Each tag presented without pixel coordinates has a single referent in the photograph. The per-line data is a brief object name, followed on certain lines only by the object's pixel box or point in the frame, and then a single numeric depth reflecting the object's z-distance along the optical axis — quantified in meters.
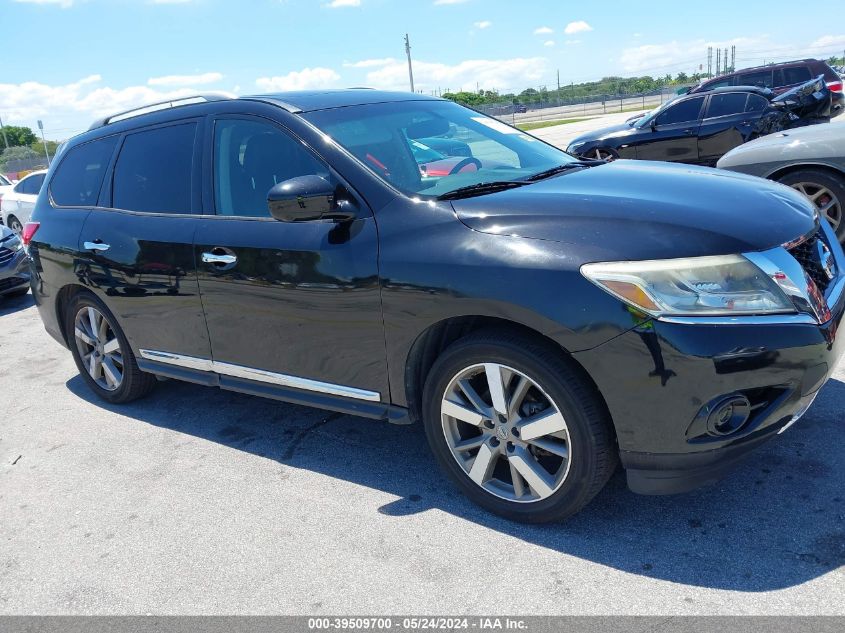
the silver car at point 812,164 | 6.25
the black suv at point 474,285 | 2.51
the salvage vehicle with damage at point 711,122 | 10.98
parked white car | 14.23
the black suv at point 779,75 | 18.12
